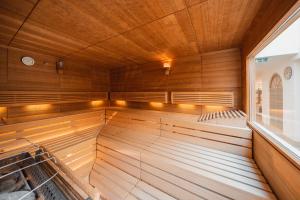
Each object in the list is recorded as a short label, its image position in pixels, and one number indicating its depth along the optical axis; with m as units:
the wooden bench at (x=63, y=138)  2.98
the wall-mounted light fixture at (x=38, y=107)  3.66
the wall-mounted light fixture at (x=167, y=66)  4.29
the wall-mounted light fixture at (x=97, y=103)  5.38
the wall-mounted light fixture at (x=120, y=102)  5.72
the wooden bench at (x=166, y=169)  1.93
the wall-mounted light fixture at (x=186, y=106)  4.12
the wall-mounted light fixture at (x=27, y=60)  3.41
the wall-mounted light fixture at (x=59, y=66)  3.98
